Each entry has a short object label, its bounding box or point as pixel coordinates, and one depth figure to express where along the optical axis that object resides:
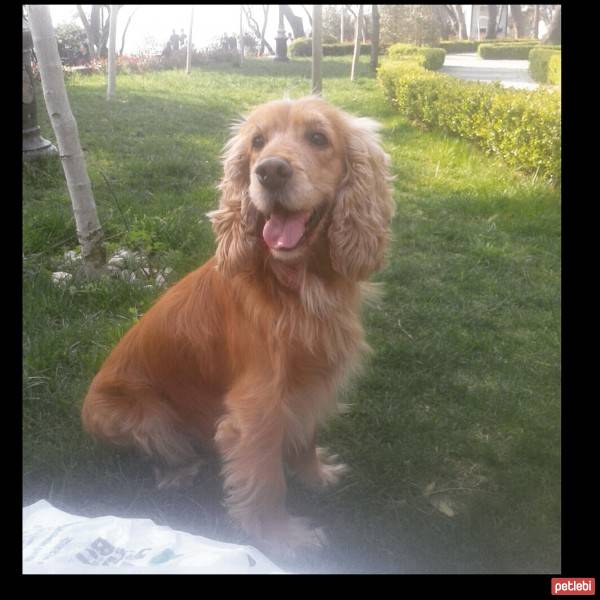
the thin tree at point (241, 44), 18.12
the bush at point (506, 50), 10.16
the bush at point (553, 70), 9.70
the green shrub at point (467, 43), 9.88
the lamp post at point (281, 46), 19.97
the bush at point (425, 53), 13.13
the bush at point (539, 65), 10.55
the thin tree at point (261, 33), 18.88
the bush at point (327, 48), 15.66
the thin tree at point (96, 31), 14.77
